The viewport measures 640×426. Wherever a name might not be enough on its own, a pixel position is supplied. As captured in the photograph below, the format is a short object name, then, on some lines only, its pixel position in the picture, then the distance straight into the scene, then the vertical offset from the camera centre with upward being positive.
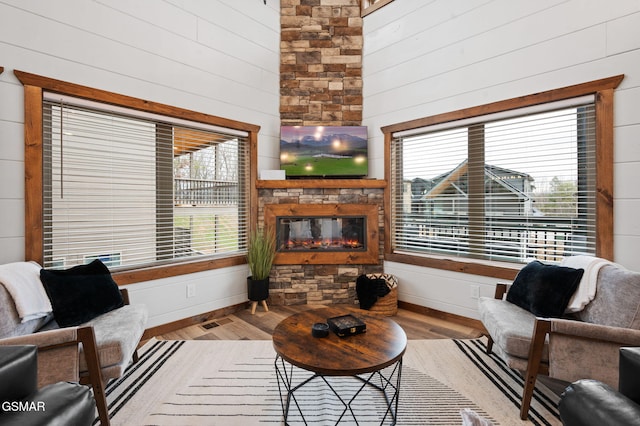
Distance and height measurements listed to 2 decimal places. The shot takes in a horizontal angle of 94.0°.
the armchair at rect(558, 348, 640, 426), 0.82 -0.56
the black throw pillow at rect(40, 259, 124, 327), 1.96 -0.56
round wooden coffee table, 1.43 -0.73
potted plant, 3.43 -0.64
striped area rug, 1.73 -1.20
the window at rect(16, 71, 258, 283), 2.39 +0.28
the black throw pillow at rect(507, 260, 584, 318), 2.06 -0.56
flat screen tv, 3.75 +0.76
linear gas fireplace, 3.68 -0.27
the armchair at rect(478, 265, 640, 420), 1.62 -0.75
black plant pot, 3.42 -0.90
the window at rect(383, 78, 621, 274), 2.52 +0.29
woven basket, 3.37 -1.02
